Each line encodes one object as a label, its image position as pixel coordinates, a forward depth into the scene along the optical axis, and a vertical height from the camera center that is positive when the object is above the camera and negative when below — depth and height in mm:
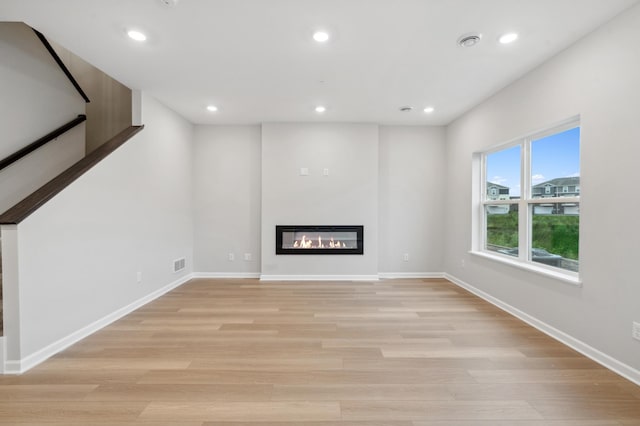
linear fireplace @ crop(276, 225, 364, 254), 4410 -486
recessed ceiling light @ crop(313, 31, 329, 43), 2129 +1375
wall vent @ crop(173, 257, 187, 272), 4008 -823
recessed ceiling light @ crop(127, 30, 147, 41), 2148 +1393
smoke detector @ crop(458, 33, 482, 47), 2150 +1371
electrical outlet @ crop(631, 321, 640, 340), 1793 -797
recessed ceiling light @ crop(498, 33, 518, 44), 2145 +1372
